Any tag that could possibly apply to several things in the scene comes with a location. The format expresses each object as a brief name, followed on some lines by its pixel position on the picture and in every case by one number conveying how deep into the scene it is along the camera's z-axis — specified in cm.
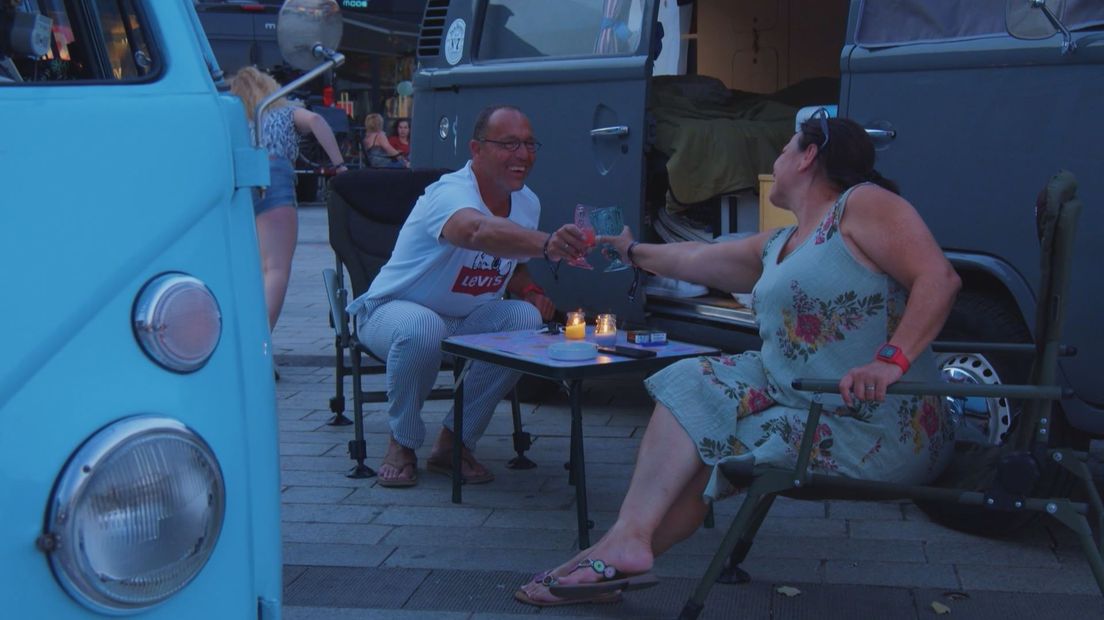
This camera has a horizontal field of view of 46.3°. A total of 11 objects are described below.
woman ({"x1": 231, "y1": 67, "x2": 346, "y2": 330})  701
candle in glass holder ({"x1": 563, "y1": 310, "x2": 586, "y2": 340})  444
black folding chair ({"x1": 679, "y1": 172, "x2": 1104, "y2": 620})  308
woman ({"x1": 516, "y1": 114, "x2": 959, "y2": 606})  341
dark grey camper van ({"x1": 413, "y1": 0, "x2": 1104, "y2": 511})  404
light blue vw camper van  168
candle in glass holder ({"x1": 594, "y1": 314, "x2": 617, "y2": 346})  443
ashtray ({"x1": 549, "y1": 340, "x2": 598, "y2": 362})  406
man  492
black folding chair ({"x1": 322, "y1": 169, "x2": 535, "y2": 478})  570
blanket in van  574
